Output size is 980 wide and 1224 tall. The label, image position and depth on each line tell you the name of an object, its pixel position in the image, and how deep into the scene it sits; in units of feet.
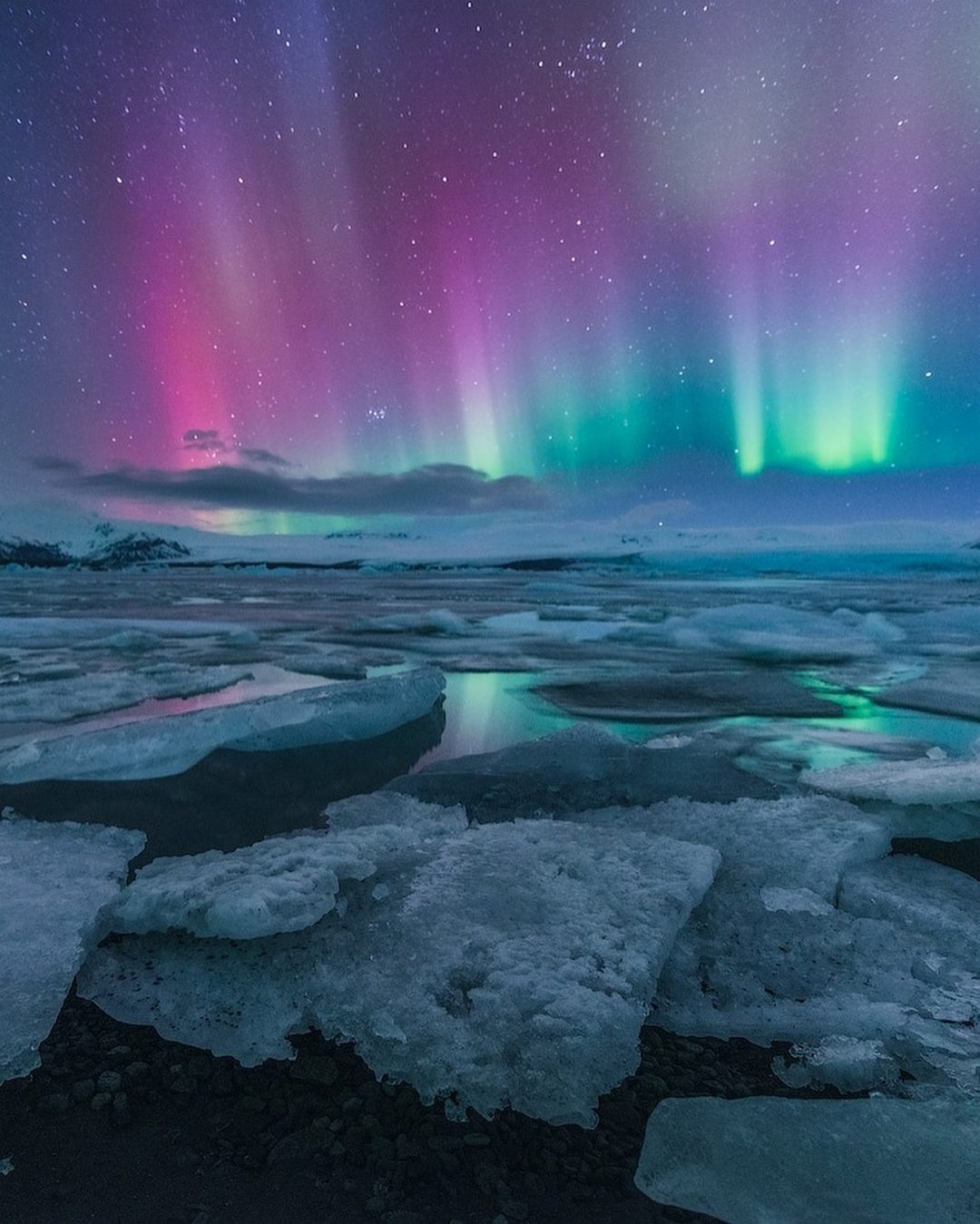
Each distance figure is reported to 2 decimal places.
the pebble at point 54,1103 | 6.02
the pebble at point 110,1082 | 6.24
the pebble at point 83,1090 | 6.17
